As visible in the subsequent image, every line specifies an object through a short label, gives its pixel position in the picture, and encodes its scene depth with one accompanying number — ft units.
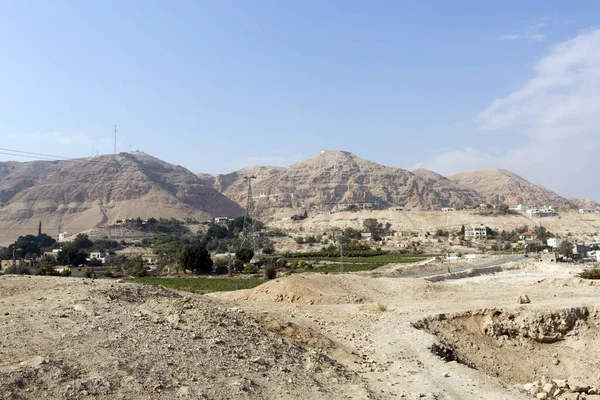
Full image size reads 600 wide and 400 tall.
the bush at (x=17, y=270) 141.45
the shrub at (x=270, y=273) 152.46
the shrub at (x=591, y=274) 129.49
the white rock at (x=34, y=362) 28.68
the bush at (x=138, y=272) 174.03
